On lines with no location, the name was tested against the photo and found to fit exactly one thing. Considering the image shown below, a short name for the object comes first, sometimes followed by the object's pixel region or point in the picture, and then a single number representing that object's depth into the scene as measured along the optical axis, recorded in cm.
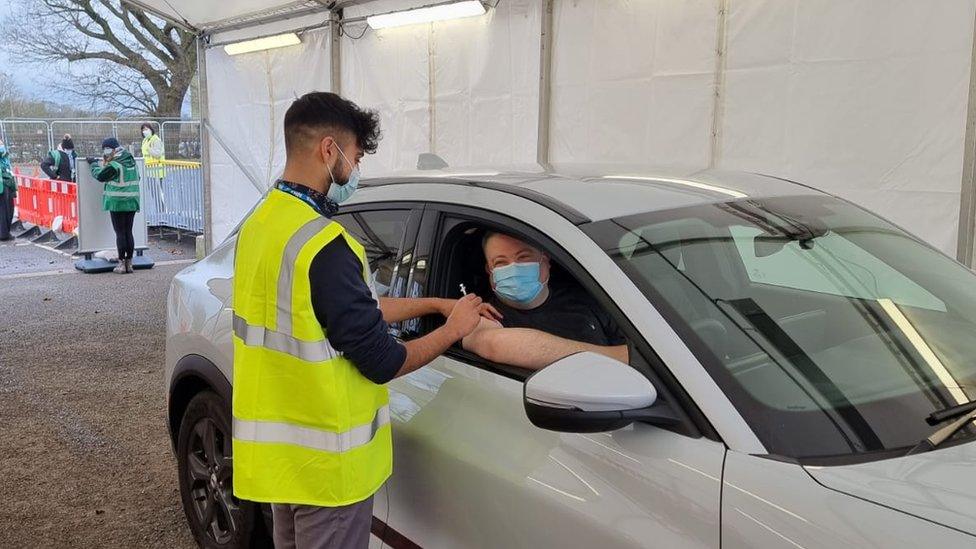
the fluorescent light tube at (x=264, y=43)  945
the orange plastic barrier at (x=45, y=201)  1425
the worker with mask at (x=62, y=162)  1692
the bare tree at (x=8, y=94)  3338
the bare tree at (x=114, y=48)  2512
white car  160
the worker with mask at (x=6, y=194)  1513
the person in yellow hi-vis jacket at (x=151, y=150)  1584
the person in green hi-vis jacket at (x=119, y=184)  1103
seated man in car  226
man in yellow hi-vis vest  204
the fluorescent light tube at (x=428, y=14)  729
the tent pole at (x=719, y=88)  556
